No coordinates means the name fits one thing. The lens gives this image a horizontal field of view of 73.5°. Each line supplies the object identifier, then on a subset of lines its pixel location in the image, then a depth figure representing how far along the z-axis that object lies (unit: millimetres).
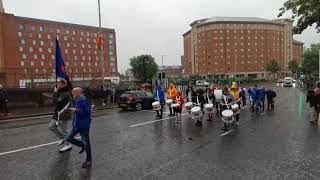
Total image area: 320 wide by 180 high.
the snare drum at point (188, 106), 9117
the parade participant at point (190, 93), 9615
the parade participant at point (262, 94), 12111
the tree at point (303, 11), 12879
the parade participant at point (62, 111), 5391
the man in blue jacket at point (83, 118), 4473
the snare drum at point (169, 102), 10018
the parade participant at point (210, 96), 10331
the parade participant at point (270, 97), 12859
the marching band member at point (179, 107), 9088
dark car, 13737
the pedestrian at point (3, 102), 11697
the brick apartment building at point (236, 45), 81367
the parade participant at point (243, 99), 13587
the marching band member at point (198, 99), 9501
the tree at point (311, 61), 47733
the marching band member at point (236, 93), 9106
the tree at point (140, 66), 51979
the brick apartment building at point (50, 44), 49770
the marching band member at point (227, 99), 8625
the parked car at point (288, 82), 41826
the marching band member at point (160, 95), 10565
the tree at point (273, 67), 73955
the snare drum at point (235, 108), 8392
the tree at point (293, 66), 77015
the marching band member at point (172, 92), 9843
